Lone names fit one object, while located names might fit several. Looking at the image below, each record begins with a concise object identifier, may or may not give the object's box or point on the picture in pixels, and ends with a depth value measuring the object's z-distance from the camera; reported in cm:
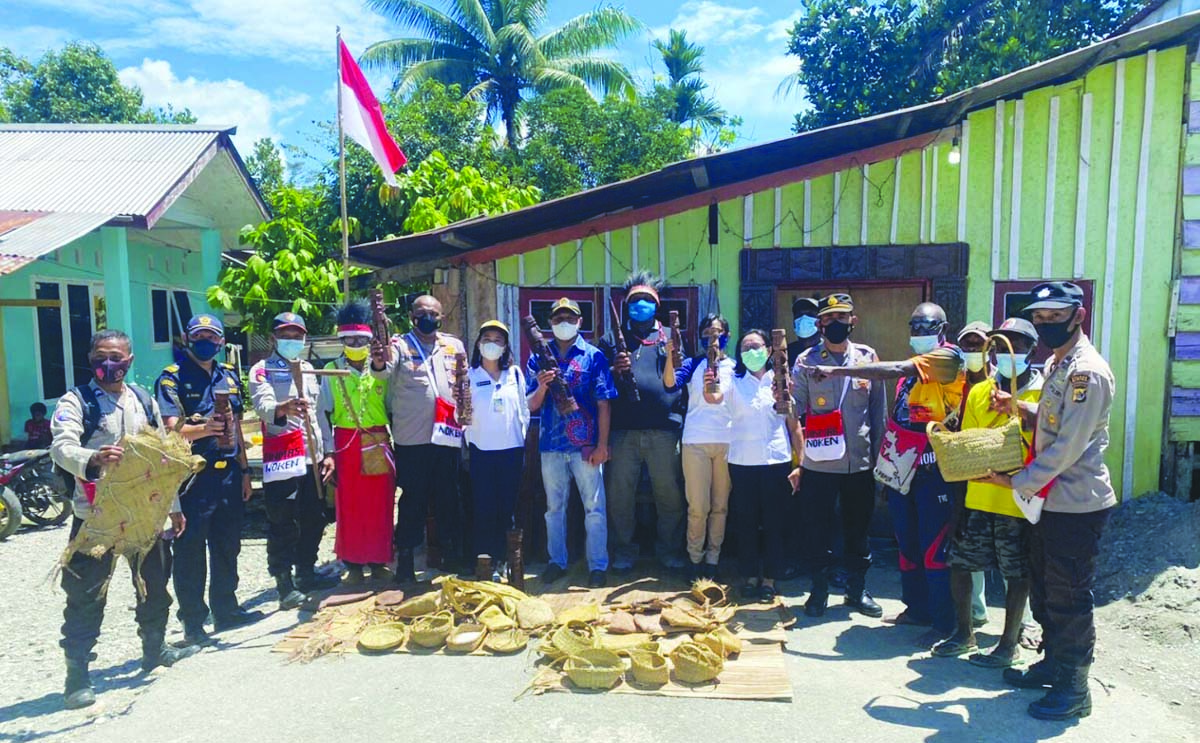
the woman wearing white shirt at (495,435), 529
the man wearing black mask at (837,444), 487
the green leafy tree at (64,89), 2588
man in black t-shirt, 531
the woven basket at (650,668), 393
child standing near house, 929
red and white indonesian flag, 815
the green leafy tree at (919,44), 1320
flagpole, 666
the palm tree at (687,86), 2470
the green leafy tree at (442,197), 1102
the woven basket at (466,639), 445
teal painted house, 992
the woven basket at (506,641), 441
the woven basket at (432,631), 449
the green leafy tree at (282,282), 1070
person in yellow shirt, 397
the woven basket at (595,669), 395
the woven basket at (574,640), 418
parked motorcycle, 809
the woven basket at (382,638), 446
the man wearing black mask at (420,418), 533
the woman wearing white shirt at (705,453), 508
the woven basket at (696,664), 397
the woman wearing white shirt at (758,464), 500
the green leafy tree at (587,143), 1766
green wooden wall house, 643
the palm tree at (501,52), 1962
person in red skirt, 534
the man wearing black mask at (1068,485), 354
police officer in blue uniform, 452
